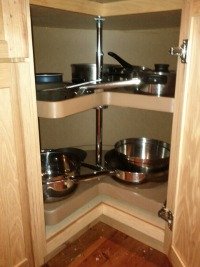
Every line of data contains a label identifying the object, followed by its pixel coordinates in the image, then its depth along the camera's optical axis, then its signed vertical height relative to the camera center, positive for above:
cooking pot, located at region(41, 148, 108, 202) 1.07 -0.48
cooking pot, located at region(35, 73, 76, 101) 0.96 -0.09
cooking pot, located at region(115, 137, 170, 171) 1.42 -0.45
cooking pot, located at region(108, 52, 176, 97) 1.03 -0.06
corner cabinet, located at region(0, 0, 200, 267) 0.74 -0.22
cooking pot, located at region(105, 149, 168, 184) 1.18 -0.49
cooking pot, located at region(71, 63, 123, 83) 1.27 -0.04
